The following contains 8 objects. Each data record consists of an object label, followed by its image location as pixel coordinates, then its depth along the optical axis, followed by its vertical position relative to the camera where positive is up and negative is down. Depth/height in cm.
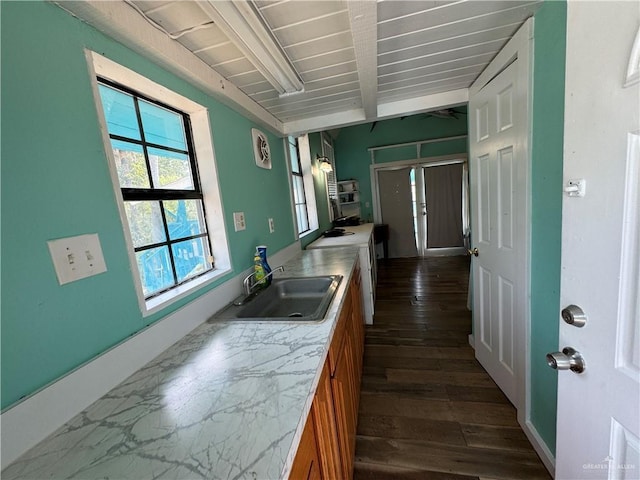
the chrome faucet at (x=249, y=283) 147 -42
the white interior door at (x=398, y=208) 536 -23
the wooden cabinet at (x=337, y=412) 74 -76
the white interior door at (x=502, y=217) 127 -18
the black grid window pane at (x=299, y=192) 326 +20
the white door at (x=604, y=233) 49 -12
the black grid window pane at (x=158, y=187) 104 +16
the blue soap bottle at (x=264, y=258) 165 -30
